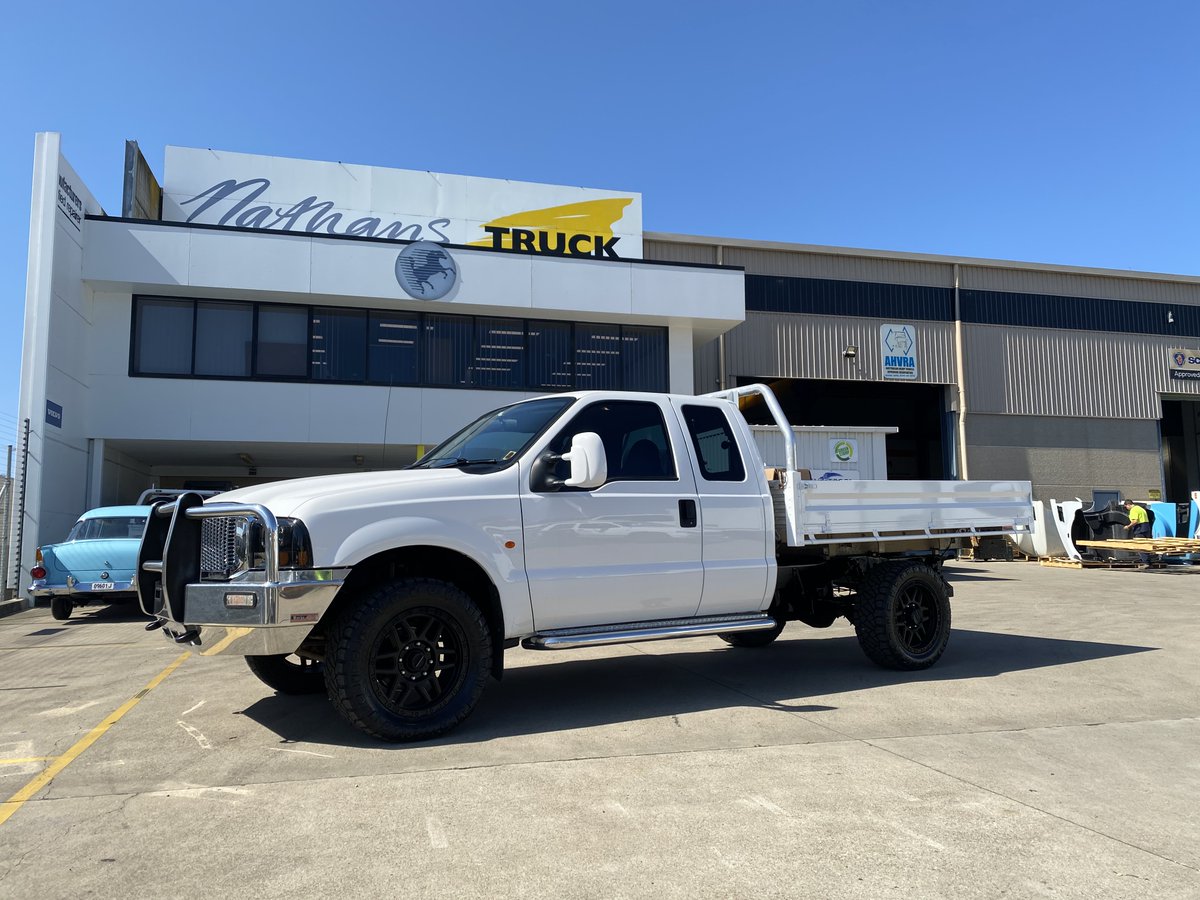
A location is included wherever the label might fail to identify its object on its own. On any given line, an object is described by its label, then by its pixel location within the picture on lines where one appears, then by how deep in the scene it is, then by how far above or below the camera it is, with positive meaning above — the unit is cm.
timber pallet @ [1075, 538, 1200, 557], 2052 -93
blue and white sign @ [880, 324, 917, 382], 2670 +489
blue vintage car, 1148 -87
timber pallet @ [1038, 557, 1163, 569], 2157 -146
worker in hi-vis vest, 2211 -44
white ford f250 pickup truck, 473 -28
